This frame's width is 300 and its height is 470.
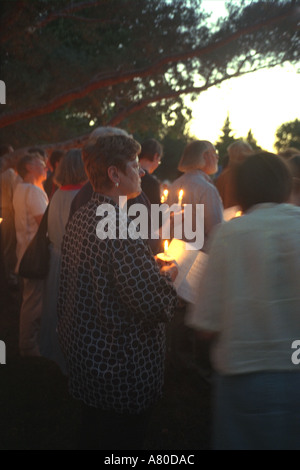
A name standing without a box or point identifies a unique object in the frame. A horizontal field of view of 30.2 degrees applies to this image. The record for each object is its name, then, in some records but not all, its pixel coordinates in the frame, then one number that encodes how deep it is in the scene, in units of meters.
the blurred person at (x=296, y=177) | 3.52
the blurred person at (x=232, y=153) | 6.03
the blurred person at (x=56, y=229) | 4.21
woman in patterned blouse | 2.16
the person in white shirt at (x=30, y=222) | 5.27
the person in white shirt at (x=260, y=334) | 2.01
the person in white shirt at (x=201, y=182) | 4.66
